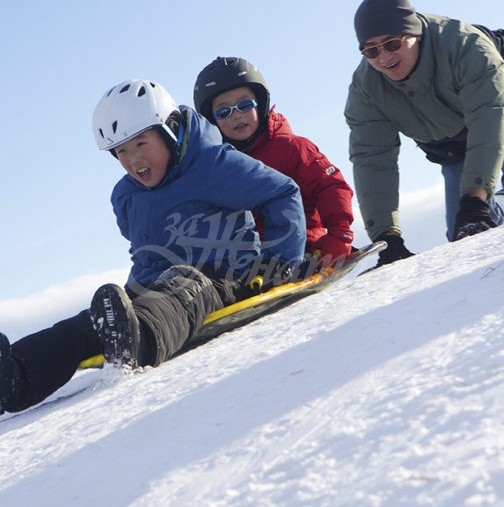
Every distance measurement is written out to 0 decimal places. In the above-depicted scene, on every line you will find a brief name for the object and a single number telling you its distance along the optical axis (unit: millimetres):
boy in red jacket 10039
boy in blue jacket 8234
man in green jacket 9297
